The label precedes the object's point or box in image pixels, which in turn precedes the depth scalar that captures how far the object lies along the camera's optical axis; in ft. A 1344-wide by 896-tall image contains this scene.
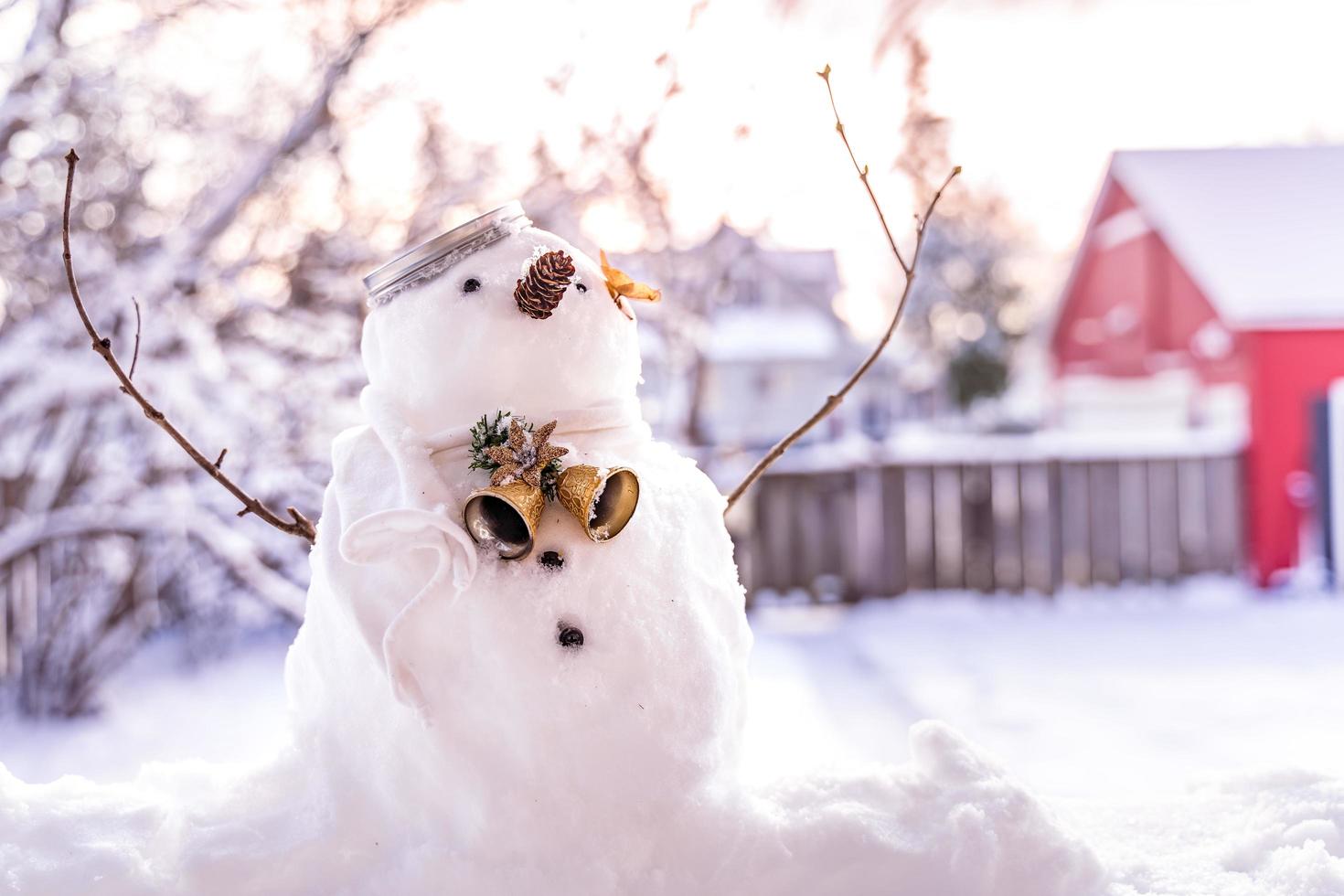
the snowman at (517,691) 3.52
